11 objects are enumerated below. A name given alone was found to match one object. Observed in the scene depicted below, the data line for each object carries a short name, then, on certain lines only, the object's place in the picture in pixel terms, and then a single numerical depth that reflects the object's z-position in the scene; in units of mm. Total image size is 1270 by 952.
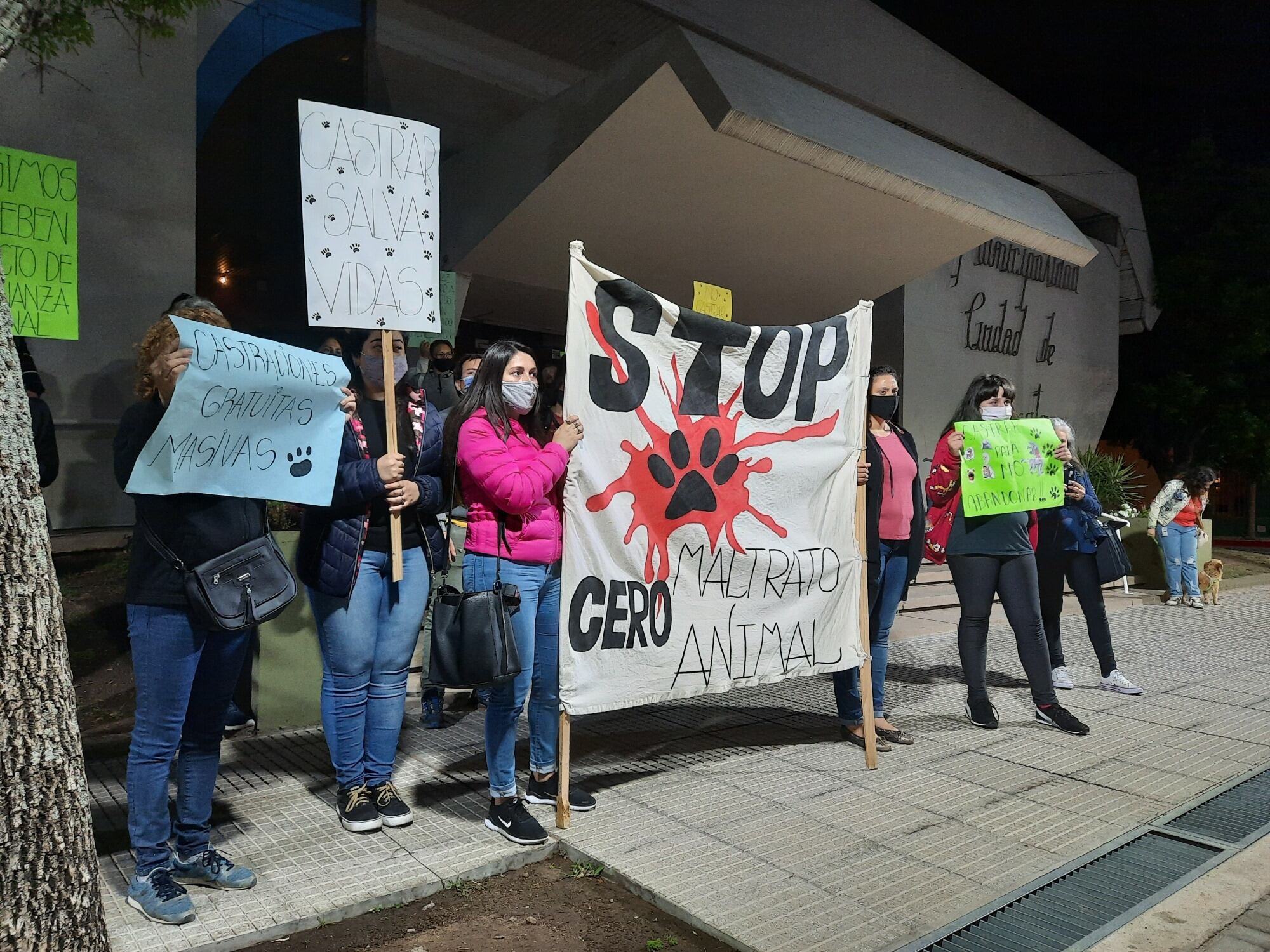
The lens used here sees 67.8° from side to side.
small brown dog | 11531
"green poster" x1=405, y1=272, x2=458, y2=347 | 9062
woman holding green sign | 5203
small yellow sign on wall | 4398
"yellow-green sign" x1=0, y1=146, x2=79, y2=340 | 3273
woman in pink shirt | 4934
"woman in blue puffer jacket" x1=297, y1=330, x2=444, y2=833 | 3516
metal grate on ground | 2965
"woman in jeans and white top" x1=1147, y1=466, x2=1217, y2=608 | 11336
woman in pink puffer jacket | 3557
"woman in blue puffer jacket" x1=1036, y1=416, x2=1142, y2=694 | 6074
